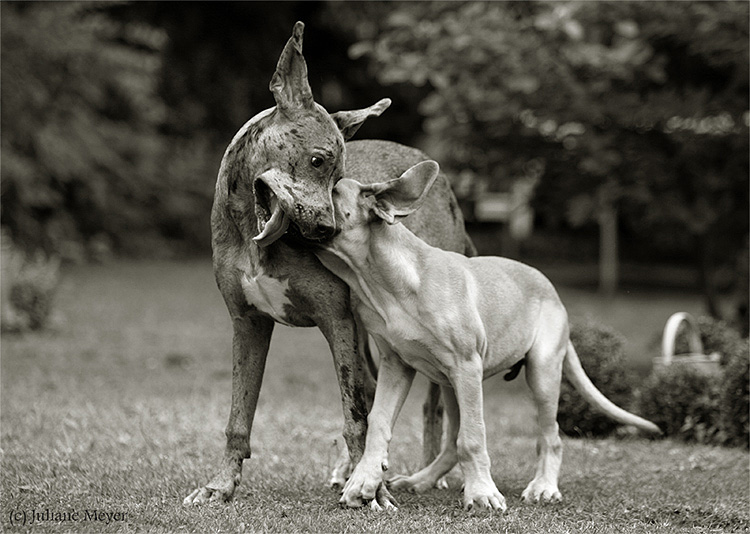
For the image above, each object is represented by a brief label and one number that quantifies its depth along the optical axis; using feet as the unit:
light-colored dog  31.40
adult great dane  30.04
